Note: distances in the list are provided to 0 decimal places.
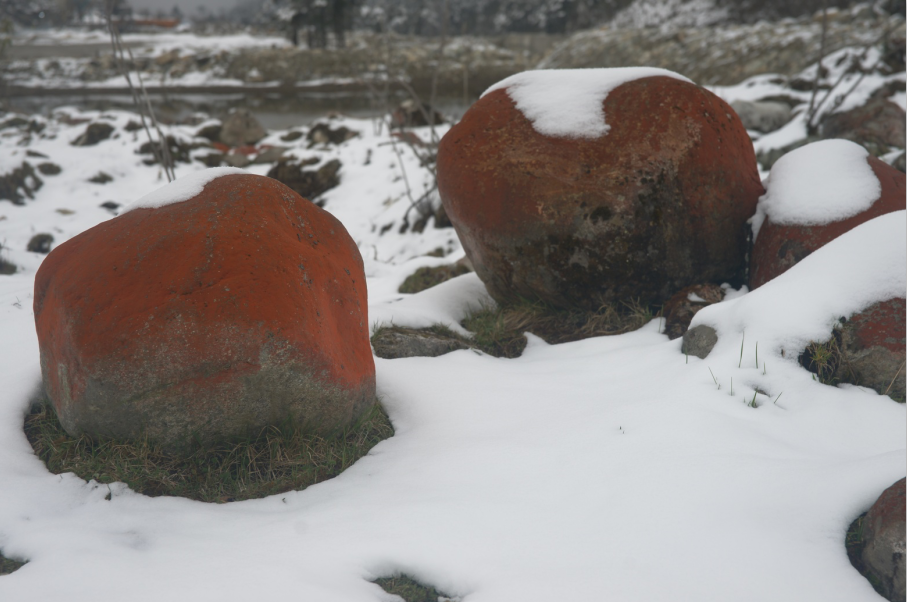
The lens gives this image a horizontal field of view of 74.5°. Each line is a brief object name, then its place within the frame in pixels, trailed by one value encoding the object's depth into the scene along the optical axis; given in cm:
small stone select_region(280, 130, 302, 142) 1309
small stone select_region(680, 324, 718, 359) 269
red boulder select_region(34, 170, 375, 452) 202
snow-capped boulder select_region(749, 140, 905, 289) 315
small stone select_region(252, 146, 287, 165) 1121
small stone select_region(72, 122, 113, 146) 1142
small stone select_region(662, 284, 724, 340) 317
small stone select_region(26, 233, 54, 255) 673
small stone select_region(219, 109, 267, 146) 1295
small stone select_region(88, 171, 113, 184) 965
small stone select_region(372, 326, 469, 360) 314
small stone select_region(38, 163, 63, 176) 959
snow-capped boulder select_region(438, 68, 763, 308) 320
